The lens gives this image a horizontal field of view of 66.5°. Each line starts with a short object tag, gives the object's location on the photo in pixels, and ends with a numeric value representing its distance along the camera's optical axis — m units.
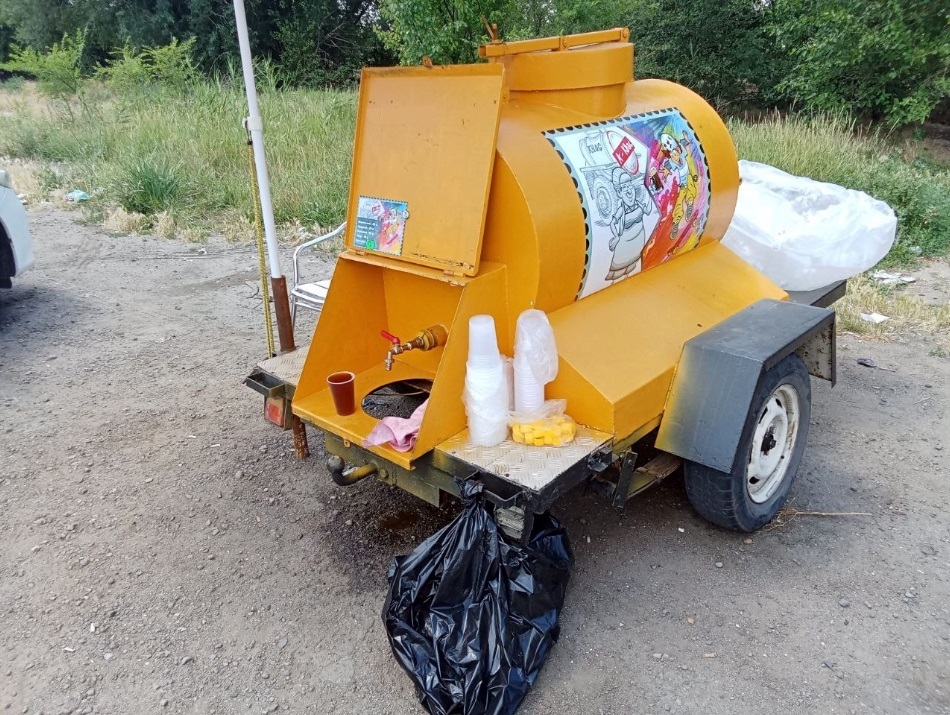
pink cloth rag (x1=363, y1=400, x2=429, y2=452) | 2.66
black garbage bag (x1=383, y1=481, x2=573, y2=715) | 2.38
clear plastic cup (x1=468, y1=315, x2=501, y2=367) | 2.59
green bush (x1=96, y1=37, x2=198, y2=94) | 13.80
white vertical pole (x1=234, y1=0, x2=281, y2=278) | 3.24
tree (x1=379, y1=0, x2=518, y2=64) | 10.95
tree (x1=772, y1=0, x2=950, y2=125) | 10.93
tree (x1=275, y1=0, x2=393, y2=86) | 23.33
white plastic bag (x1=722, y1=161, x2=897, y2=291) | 4.36
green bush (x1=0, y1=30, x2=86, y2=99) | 14.85
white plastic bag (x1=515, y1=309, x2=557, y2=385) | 2.64
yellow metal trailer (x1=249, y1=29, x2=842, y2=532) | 2.63
